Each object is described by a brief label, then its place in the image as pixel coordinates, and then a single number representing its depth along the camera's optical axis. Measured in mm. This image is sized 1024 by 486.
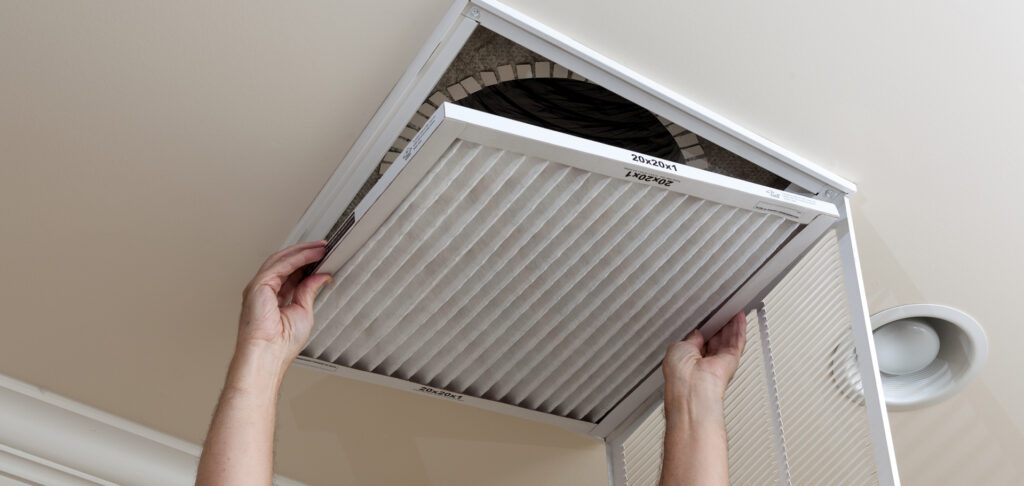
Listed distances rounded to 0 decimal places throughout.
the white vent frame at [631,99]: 921
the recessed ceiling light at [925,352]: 1232
